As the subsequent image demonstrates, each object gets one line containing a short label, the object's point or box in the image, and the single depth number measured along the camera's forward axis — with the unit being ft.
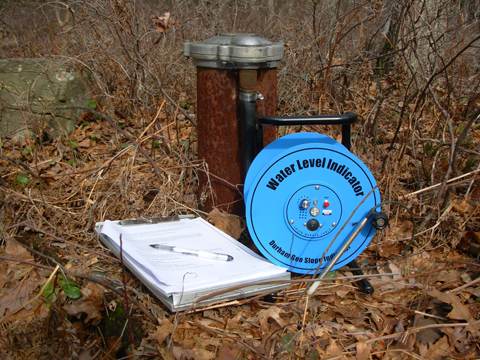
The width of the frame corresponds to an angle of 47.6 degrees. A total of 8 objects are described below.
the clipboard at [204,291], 2.76
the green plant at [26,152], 4.80
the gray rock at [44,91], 5.07
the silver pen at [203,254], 3.14
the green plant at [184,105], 5.84
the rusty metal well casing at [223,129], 3.43
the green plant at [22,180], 4.10
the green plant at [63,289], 3.01
